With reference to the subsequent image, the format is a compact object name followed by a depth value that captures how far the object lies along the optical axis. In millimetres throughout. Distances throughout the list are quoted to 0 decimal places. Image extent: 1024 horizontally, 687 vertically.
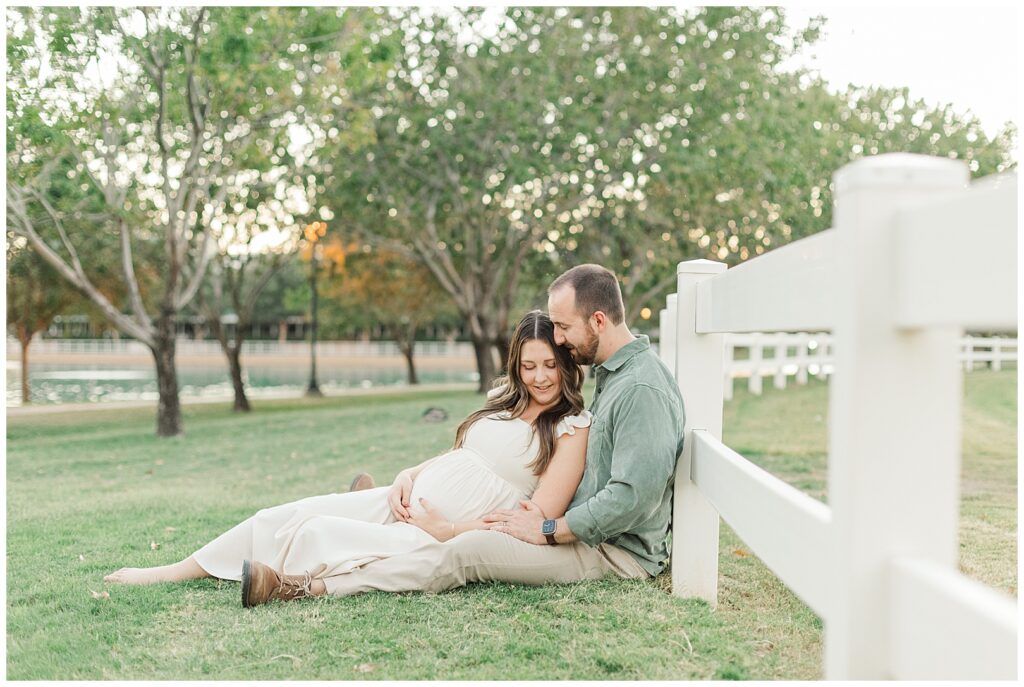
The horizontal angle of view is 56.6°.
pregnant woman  3959
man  3703
